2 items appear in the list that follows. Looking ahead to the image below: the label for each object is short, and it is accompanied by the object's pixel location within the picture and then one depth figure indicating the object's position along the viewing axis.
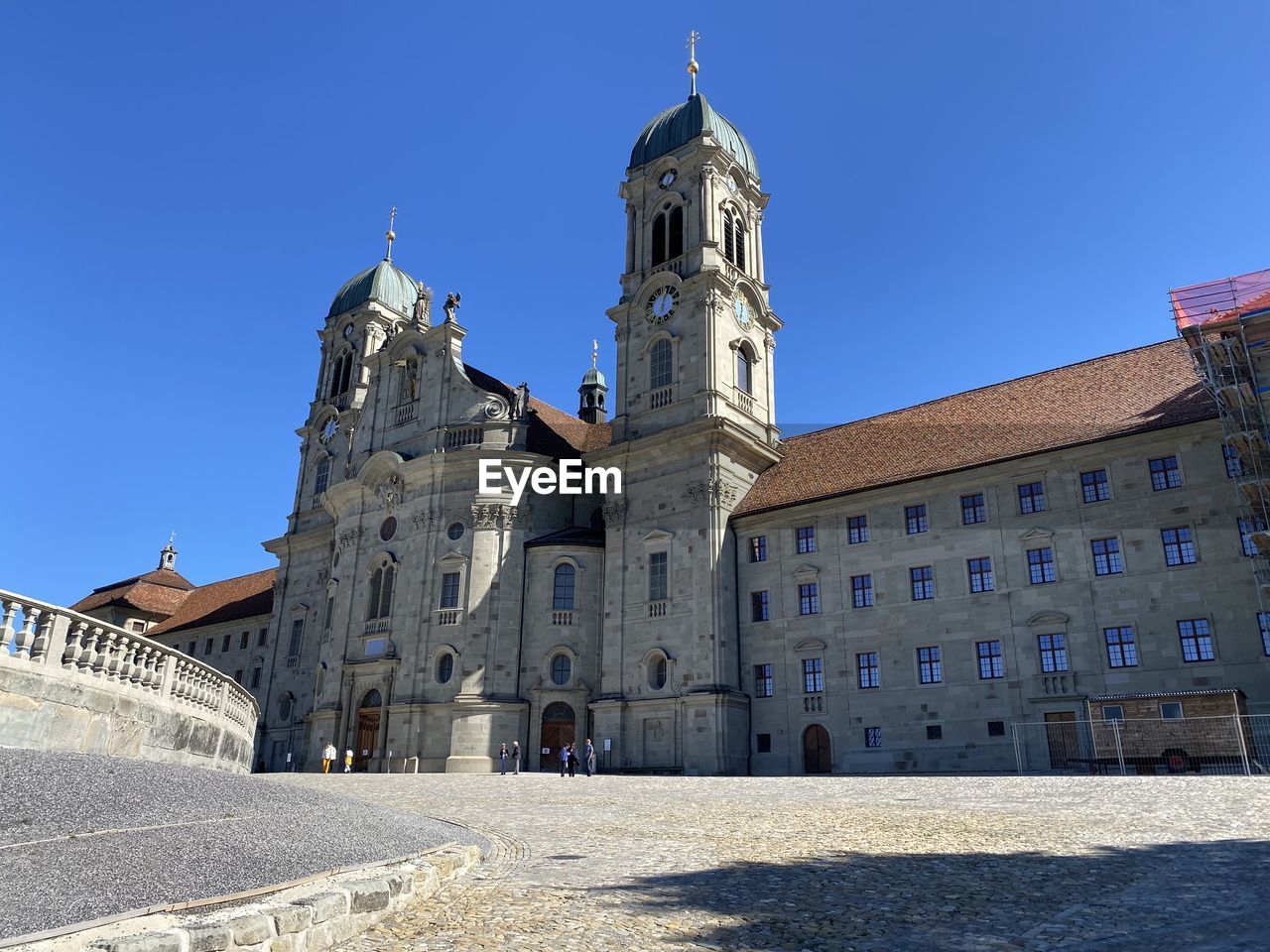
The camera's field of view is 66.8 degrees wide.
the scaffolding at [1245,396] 30.41
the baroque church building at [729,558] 34.34
